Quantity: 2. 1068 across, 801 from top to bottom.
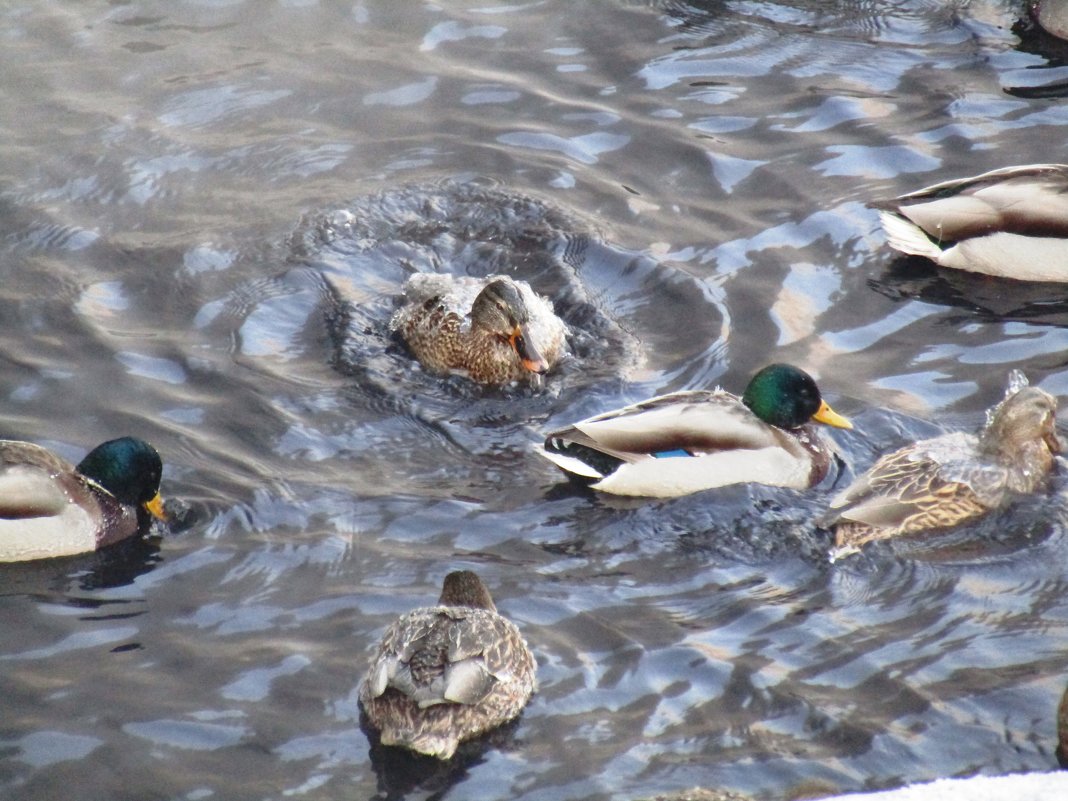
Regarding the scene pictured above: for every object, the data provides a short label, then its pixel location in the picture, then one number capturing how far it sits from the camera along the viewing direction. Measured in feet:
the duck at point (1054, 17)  80.33
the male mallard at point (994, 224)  63.36
